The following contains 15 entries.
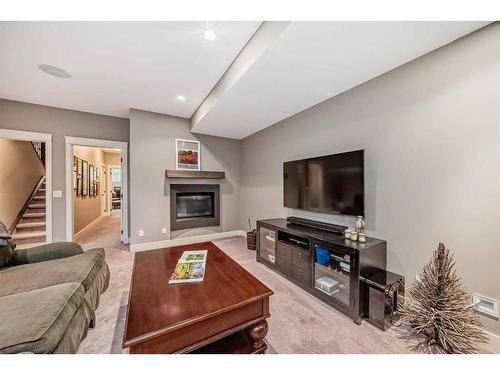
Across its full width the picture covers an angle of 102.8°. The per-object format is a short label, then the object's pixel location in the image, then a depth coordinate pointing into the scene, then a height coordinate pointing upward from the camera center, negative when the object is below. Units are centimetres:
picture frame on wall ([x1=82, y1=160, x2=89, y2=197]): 505 +23
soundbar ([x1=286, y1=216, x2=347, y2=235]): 222 -47
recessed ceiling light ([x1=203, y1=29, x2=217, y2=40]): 173 +135
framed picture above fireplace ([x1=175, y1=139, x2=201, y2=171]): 391 +65
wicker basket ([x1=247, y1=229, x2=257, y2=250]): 360 -97
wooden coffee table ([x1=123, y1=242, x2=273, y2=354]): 101 -70
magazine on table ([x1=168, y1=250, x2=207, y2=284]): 148 -67
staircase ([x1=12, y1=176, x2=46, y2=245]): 365 -74
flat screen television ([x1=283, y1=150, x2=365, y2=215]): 206 +4
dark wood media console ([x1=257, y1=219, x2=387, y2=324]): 171 -77
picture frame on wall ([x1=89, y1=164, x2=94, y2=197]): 572 +20
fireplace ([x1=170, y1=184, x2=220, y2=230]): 392 -40
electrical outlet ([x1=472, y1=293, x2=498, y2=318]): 137 -83
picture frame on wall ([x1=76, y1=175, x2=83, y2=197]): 459 +2
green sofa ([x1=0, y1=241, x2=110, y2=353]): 91 -66
